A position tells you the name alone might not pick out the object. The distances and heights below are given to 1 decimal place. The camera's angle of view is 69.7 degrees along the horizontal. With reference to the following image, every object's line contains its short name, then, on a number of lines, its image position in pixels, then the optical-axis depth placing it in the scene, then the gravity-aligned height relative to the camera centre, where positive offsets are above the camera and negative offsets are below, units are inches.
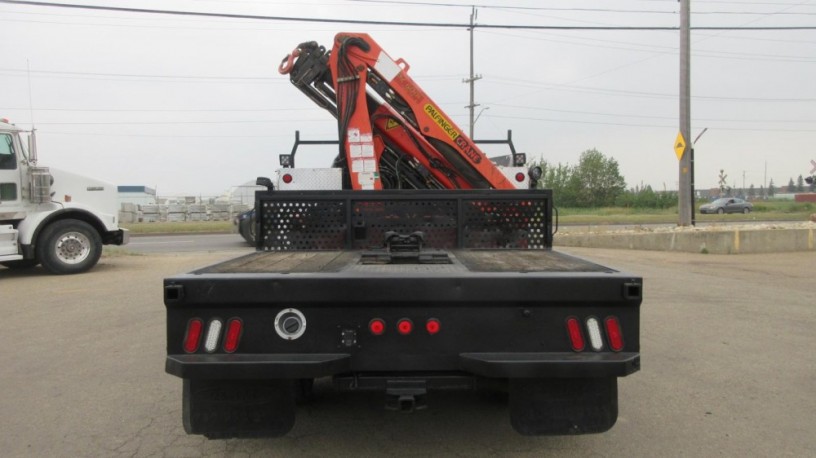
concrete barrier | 549.3 -43.3
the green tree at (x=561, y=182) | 2810.0 +82.0
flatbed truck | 105.0 -25.0
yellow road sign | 631.8 +53.7
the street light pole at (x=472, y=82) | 1420.3 +290.2
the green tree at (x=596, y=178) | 2886.3 +95.7
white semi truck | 395.9 -2.0
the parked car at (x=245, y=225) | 674.8 -23.6
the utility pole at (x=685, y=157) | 634.2 +41.3
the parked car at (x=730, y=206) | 1870.1 -37.0
